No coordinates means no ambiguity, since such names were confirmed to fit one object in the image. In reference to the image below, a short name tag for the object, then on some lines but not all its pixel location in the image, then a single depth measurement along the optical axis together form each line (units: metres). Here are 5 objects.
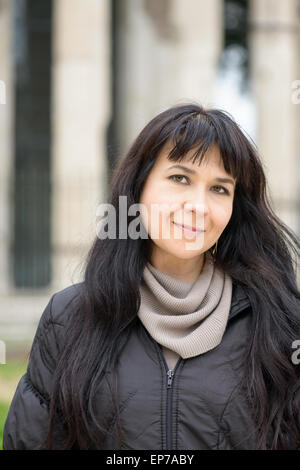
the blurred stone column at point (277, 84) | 11.27
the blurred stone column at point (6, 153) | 11.05
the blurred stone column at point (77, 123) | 10.51
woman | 2.12
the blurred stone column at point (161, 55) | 11.08
